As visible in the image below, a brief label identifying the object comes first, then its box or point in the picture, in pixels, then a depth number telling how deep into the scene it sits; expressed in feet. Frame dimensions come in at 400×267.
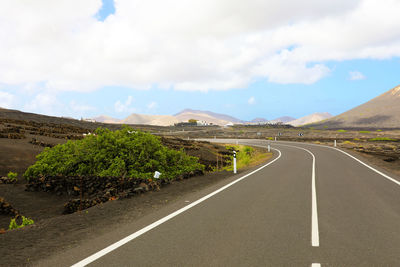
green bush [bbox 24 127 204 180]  43.19
